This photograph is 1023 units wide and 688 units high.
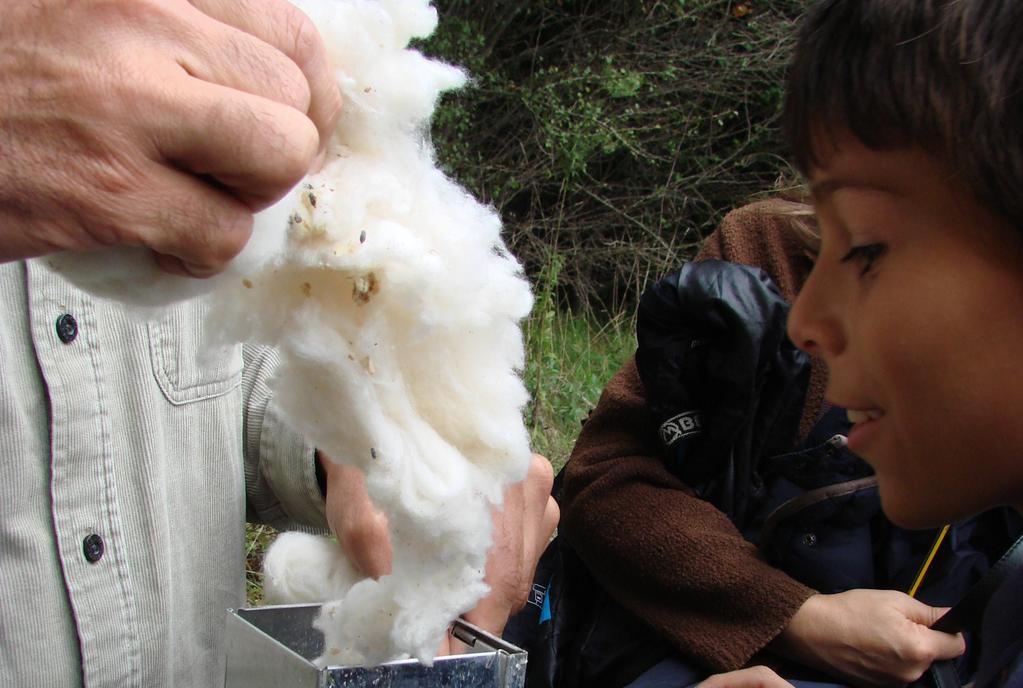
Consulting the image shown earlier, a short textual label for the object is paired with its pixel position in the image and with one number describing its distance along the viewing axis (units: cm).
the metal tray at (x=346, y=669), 63
